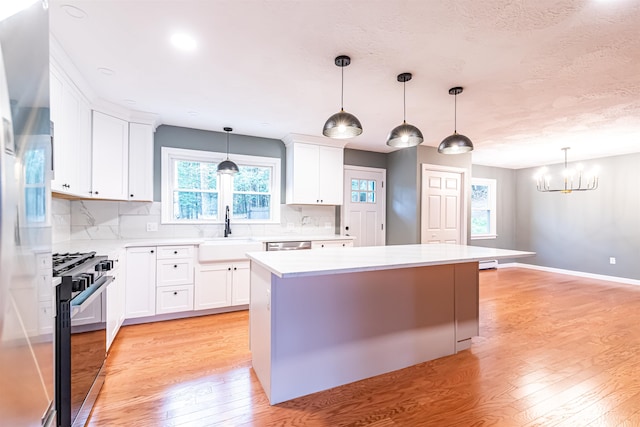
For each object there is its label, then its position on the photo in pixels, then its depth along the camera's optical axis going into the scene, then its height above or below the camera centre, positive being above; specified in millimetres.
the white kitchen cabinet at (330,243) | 4070 -396
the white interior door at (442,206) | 5035 +175
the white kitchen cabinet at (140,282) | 3188 -732
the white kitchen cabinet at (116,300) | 2428 -779
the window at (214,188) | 3971 +396
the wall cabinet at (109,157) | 3135 +645
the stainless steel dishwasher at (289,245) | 3793 -392
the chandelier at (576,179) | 5762 +752
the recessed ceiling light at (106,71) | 2467 +1230
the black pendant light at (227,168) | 3697 +608
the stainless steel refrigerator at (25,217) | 546 -3
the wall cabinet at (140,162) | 3473 +645
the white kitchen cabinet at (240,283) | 3652 -846
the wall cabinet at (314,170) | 4340 +699
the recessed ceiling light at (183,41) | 2018 +1234
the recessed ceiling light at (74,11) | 1743 +1239
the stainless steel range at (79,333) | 1438 -654
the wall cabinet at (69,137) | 2255 +699
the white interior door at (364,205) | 5184 +193
